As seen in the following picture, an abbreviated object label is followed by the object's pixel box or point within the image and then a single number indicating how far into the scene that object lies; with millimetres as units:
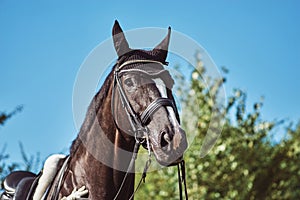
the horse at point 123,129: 6387
